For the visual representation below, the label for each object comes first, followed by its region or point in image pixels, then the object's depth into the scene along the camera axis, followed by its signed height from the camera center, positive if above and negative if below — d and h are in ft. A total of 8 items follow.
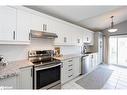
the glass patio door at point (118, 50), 16.00 -0.54
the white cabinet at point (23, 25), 5.49 +1.75
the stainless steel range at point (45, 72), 5.49 -2.00
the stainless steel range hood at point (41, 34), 6.23 +1.24
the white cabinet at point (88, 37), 13.34 +2.05
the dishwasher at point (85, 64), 10.76 -2.51
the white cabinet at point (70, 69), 7.95 -2.56
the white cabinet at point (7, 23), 4.74 +1.62
